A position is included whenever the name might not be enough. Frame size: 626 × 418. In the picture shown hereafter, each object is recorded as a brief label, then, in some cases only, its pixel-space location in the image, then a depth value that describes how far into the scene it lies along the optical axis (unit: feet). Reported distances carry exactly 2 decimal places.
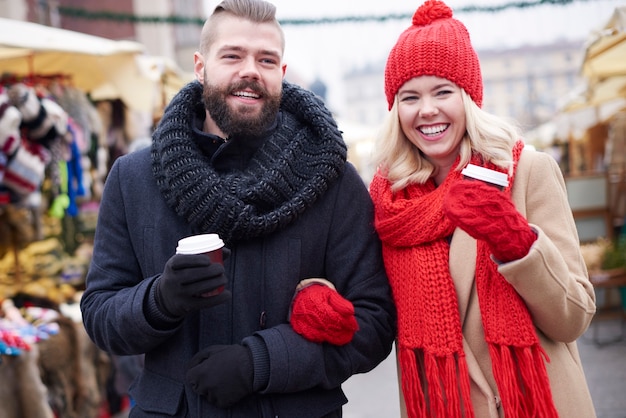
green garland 23.44
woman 6.47
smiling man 6.65
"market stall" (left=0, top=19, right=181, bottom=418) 12.80
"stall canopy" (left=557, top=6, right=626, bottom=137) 15.66
